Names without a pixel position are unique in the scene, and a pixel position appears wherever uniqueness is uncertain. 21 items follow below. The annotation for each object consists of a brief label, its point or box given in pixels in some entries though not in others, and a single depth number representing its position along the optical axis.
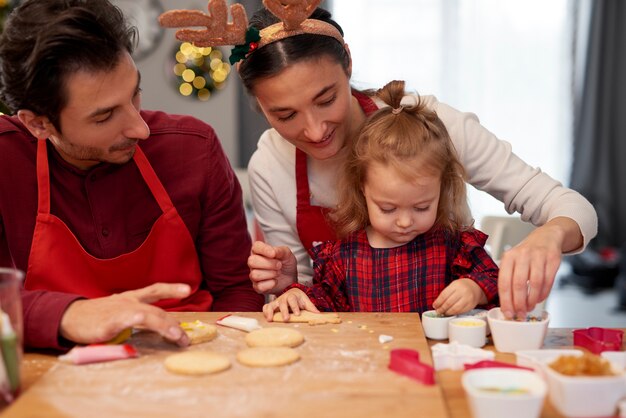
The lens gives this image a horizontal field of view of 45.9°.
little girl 1.58
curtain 5.10
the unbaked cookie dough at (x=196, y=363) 1.12
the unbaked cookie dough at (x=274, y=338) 1.26
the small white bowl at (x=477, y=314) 1.35
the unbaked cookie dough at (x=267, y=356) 1.14
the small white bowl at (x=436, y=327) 1.33
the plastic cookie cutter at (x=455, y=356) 1.16
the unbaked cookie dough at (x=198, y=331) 1.29
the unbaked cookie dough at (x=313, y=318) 1.40
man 1.52
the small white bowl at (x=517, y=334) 1.22
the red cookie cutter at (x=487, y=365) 1.13
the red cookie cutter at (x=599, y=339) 1.23
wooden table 0.99
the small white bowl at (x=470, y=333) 1.27
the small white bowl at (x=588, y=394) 0.96
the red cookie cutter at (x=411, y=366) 1.06
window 5.09
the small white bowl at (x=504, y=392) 0.93
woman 1.63
